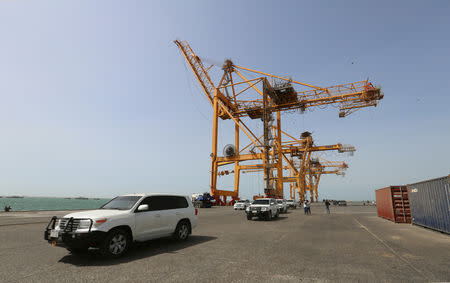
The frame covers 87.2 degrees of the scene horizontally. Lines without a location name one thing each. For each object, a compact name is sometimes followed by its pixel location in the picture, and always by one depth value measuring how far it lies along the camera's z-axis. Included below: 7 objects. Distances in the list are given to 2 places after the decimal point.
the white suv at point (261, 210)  17.81
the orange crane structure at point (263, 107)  32.70
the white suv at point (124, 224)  6.09
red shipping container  16.83
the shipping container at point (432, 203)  10.97
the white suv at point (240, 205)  30.98
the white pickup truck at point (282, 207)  26.53
